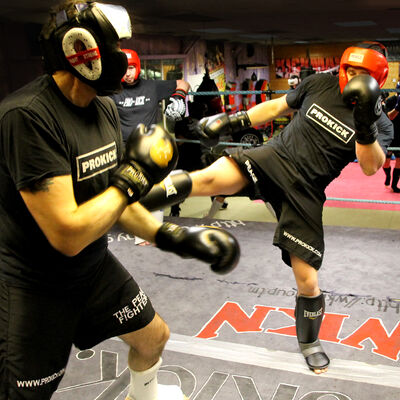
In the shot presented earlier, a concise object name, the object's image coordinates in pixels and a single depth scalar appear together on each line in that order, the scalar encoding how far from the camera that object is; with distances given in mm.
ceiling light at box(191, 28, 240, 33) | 8539
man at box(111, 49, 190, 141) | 3459
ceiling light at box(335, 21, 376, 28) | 8412
